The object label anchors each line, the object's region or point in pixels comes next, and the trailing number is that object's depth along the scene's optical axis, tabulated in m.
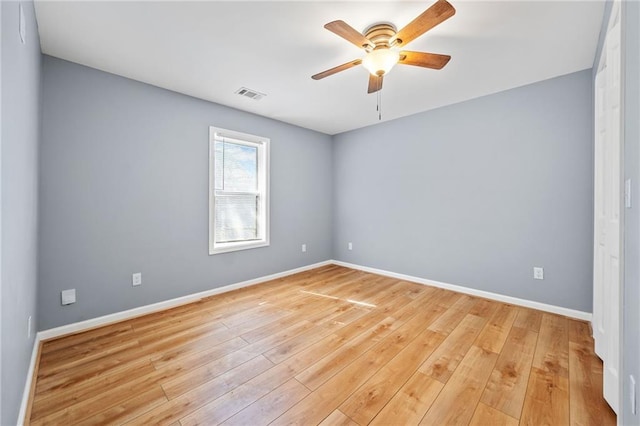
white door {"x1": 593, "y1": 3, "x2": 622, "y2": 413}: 1.44
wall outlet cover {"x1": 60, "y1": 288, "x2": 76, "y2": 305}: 2.32
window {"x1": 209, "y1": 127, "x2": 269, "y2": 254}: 3.39
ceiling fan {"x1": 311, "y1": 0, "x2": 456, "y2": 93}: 1.61
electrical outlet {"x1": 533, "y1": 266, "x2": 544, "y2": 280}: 2.81
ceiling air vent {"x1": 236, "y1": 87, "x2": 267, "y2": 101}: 2.99
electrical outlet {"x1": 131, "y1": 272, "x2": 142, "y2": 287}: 2.71
